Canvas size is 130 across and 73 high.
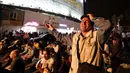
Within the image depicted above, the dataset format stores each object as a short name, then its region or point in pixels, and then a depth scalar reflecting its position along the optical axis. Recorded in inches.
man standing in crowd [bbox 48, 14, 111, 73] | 52.0
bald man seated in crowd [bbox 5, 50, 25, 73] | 95.2
